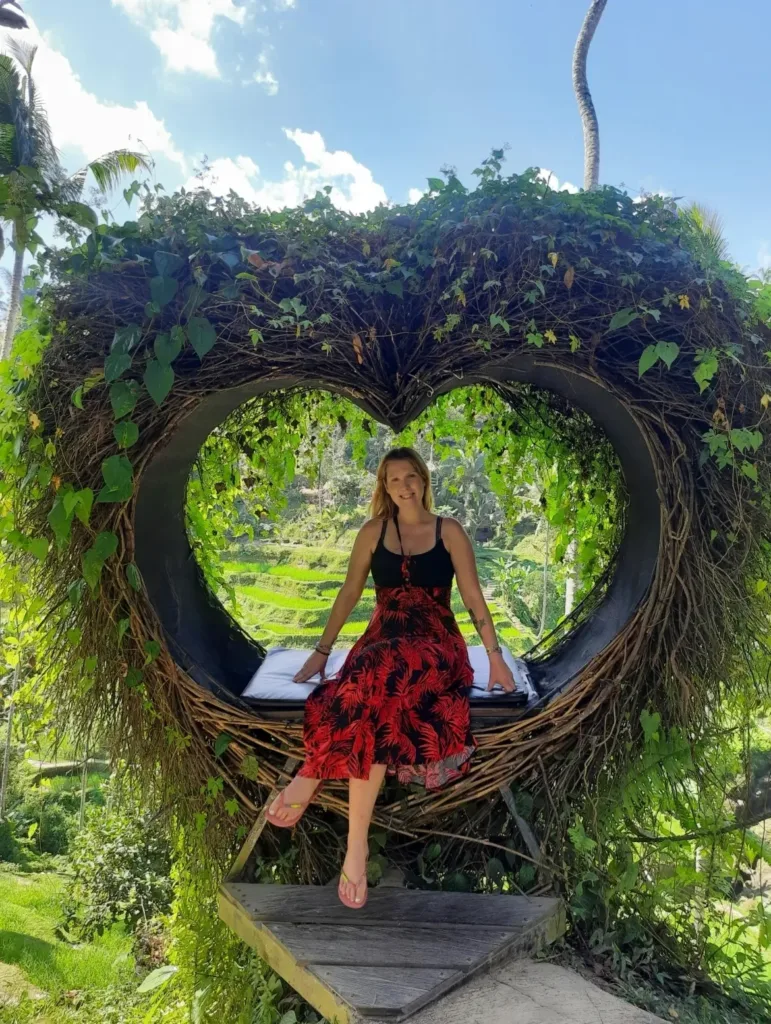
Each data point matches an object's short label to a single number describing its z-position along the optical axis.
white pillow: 2.33
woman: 1.96
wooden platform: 1.61
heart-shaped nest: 1.75
